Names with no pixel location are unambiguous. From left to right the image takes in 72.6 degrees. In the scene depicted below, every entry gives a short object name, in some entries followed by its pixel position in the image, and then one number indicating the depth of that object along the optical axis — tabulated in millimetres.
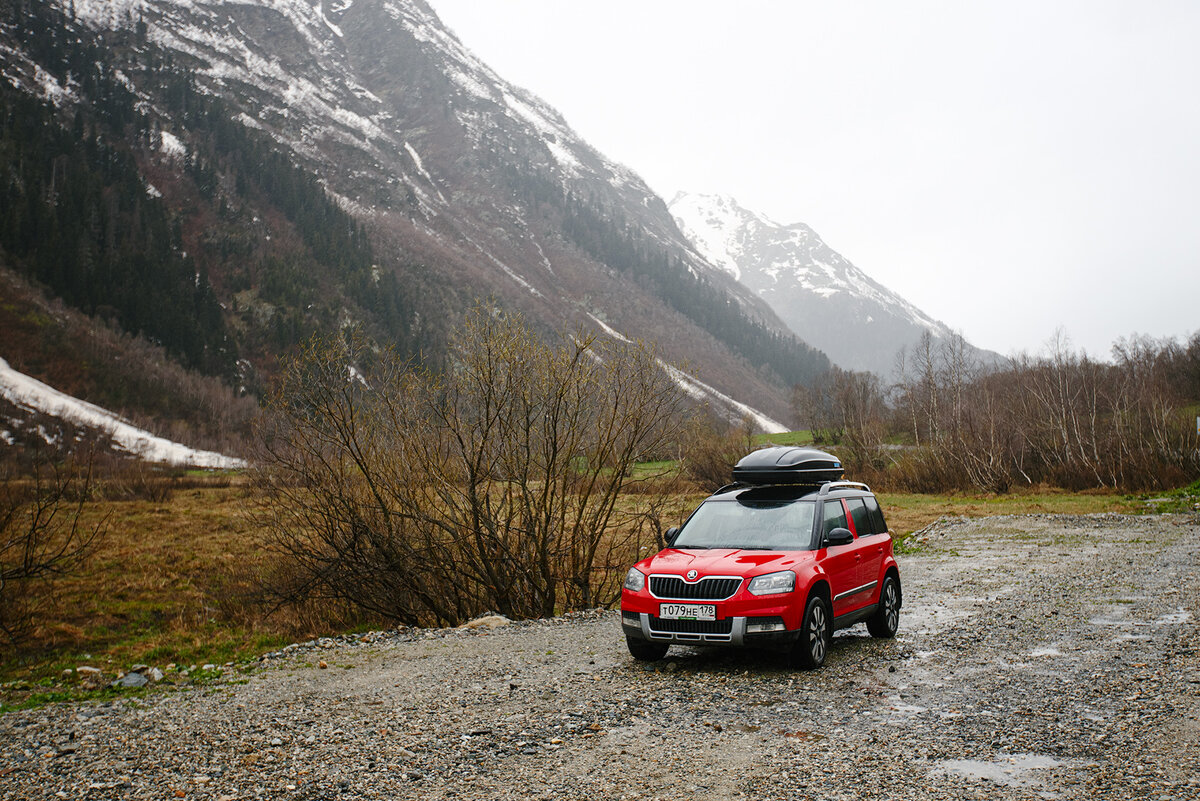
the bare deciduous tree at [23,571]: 14617
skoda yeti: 8773
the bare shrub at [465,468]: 15414
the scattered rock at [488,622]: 14266
